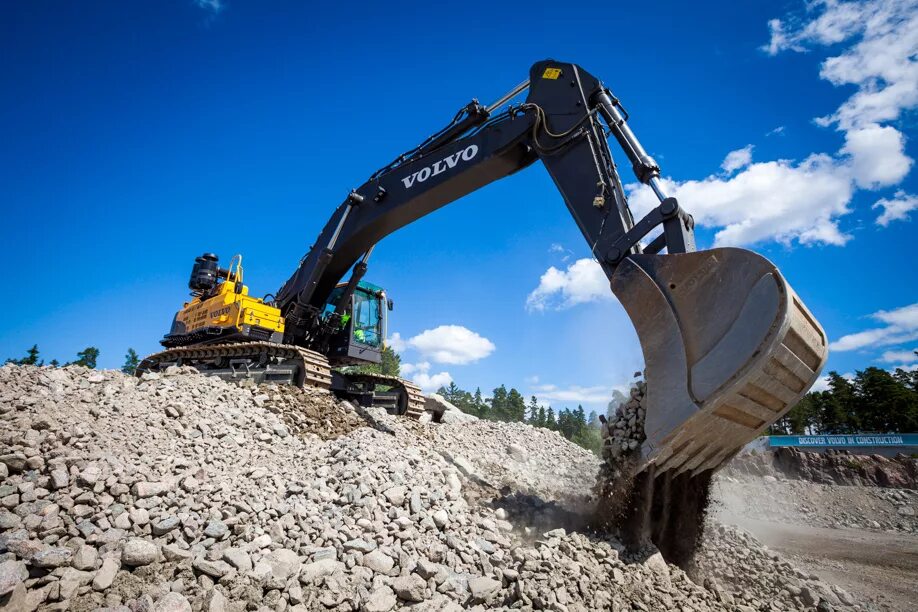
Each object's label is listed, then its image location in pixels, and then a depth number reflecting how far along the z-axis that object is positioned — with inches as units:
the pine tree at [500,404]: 2133.6
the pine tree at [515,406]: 2170.4
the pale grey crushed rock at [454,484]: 192.8
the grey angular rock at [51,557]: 118.2
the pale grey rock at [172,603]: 110.7
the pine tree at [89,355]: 2081.4
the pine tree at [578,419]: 1996.4
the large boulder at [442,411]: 528.1
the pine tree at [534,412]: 2306.6
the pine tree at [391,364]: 1770.4
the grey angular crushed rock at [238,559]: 128.7
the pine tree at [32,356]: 1470.6
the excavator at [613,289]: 134.0
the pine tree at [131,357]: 2705.7
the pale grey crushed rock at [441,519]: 163.8
